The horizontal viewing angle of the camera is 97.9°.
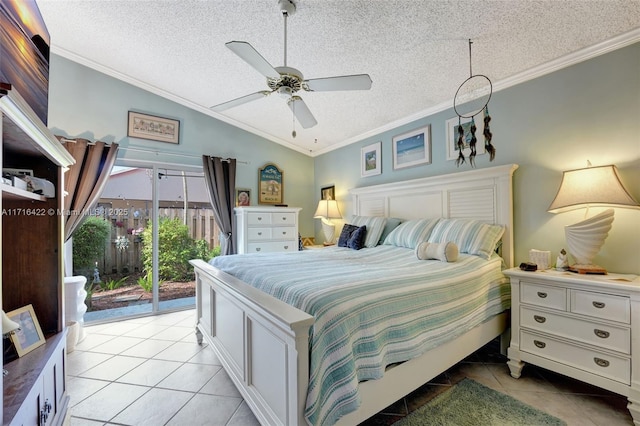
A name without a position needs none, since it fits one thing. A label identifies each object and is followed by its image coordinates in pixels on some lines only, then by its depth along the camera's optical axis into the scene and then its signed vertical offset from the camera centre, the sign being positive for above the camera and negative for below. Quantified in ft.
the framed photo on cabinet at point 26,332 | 3.94 -1.70
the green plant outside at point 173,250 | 12.01 -1.59
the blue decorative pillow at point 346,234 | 11.03 -0.85
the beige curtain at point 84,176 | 9.82 +1.45
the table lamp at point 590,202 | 6.06 +0.18
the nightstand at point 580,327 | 5.36 -2.53
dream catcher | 8.69 +3.81
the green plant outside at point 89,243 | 10.57 -1.05
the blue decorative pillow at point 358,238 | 10.46 -0.97
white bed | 3.88 -2.26
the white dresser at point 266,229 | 12.69 -0.72
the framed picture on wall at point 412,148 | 10.79 +2.62
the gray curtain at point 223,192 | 12.82 +1.05
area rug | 5.29 -4.00
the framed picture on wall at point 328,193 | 15.36 +1.17
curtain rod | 11.25 +2.70
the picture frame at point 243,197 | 13.91 +0.87
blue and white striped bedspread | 3.91 -1.68
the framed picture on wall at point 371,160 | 12.78 +2.51
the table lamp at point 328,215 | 14.26 -0.09
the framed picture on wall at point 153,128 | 11.35 +3.70
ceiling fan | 5.32 +2.91
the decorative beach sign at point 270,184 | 14.69 +1.59
